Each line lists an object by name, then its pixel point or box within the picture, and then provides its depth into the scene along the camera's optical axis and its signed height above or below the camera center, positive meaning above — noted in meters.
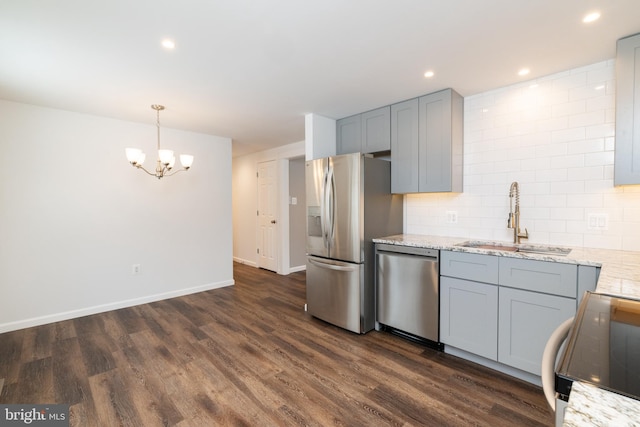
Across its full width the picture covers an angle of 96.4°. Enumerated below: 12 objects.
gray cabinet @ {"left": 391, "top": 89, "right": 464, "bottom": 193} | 2.66 +0.60
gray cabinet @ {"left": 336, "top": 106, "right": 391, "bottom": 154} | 3.12 +0.85
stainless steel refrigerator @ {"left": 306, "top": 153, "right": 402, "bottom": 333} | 2.78 -0.25
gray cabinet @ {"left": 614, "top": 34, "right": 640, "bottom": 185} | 1.82 +0.59
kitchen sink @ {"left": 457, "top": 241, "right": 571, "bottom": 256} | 2.20 -0.36
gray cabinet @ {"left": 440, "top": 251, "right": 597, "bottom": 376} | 1.86 -0.71
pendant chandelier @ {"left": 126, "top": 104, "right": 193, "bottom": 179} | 2.91 +0.54
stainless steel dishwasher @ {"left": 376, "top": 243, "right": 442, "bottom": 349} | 2.46 -0.78
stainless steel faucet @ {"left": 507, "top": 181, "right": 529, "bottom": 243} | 2.46 -0.13
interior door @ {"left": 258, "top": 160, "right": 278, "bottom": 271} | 5.36 -0.17
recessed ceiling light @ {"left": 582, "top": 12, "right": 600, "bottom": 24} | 1.63 +1.08
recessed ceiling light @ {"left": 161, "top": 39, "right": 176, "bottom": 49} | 1.88 +1.09
